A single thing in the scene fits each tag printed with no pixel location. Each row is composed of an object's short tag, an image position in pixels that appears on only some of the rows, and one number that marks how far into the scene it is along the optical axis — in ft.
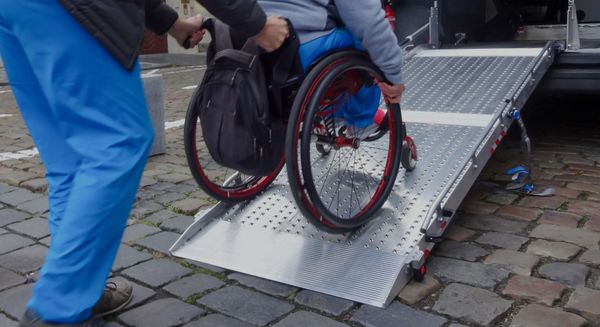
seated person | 8.56
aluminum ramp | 8.95
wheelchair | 8.28
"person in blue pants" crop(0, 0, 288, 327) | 6.69
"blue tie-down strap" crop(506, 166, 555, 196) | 12.67
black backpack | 8.26
